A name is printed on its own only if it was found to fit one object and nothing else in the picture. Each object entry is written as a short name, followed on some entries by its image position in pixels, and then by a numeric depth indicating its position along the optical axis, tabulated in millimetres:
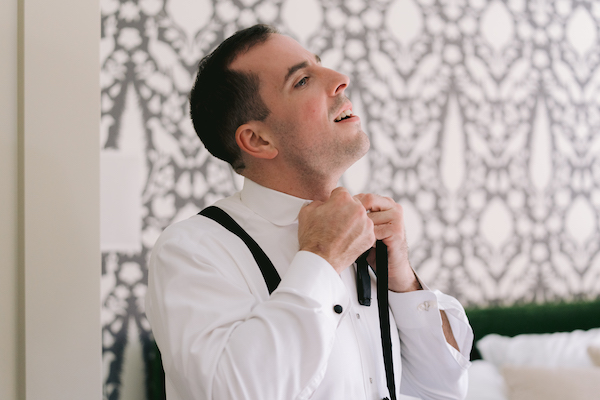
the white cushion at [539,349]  1934
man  782
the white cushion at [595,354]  1863
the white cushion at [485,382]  1758
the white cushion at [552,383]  1633
